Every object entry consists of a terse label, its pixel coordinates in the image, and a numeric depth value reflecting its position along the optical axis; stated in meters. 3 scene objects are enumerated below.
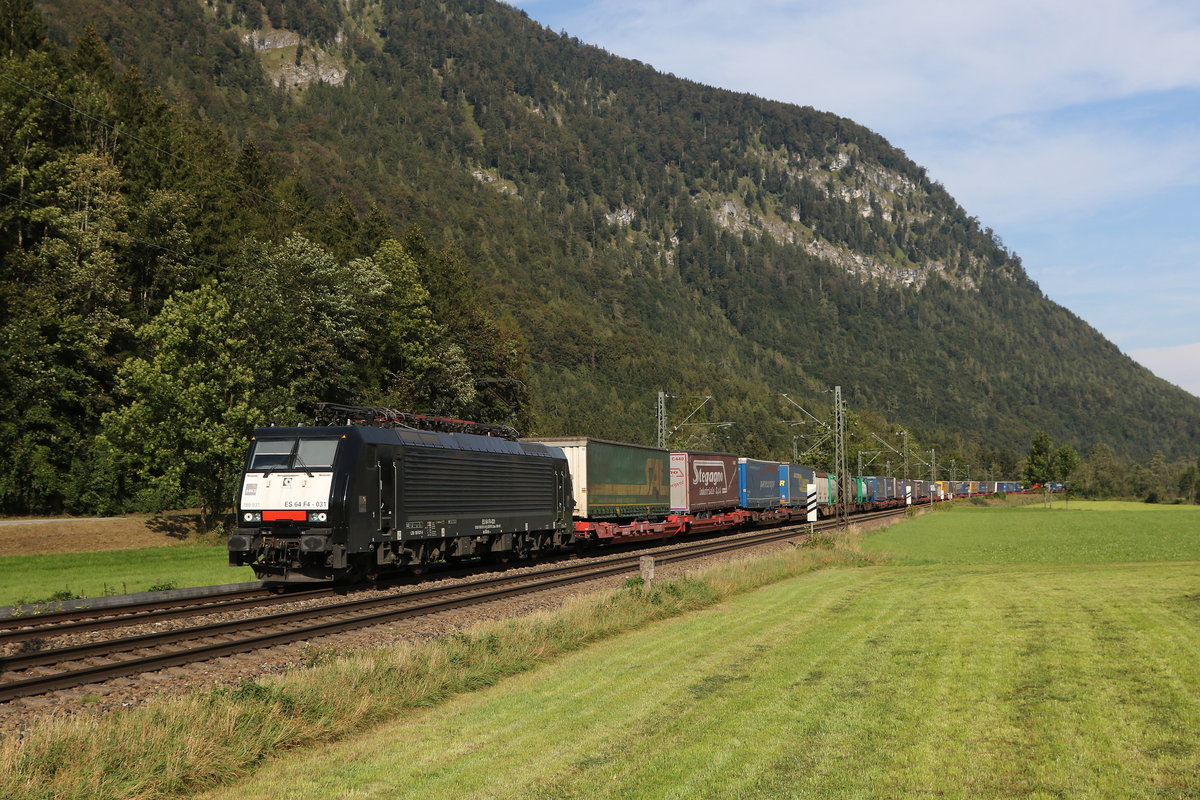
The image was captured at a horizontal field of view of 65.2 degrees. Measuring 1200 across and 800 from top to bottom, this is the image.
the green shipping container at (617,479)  38.50
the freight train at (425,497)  23.58
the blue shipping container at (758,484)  57.56
